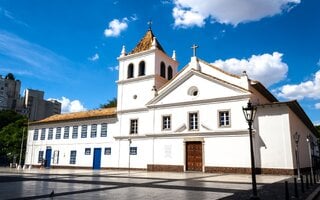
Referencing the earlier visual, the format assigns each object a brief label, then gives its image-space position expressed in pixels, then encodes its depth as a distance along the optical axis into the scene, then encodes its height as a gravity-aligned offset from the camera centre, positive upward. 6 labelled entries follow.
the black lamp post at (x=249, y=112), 8.37 +1.17
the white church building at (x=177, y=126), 17.86 +1.68
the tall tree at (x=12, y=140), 33.99 +0.20
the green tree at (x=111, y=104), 46.21 +7.92
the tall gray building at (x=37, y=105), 82.93 +13.53
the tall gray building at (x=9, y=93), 78.04 +17.33
